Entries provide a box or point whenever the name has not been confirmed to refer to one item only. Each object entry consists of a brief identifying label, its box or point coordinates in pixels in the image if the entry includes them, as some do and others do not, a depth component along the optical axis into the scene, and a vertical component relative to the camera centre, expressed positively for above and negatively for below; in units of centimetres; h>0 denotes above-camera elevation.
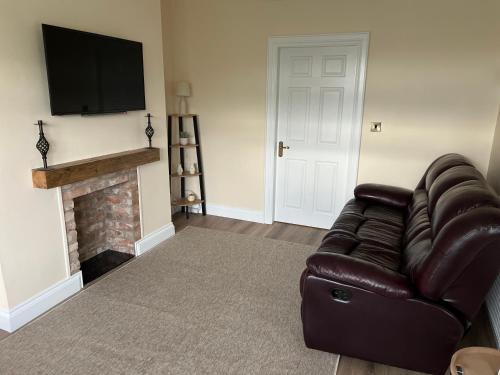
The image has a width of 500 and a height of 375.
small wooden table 139 -97
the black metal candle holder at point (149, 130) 347 -22
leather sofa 166 -92
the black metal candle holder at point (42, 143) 243 -25
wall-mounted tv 248 +26
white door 382 -21
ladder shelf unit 443 -64
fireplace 333 -112
